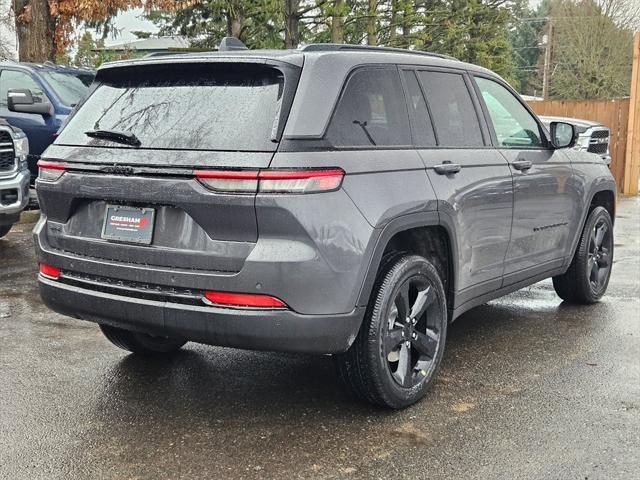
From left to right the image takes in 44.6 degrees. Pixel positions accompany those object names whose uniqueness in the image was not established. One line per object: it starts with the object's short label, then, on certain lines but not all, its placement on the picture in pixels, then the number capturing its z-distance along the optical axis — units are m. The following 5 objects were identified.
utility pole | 43.69
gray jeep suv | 3.48
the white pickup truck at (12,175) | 8.05
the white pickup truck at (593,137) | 13.14
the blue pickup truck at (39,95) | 10.27
